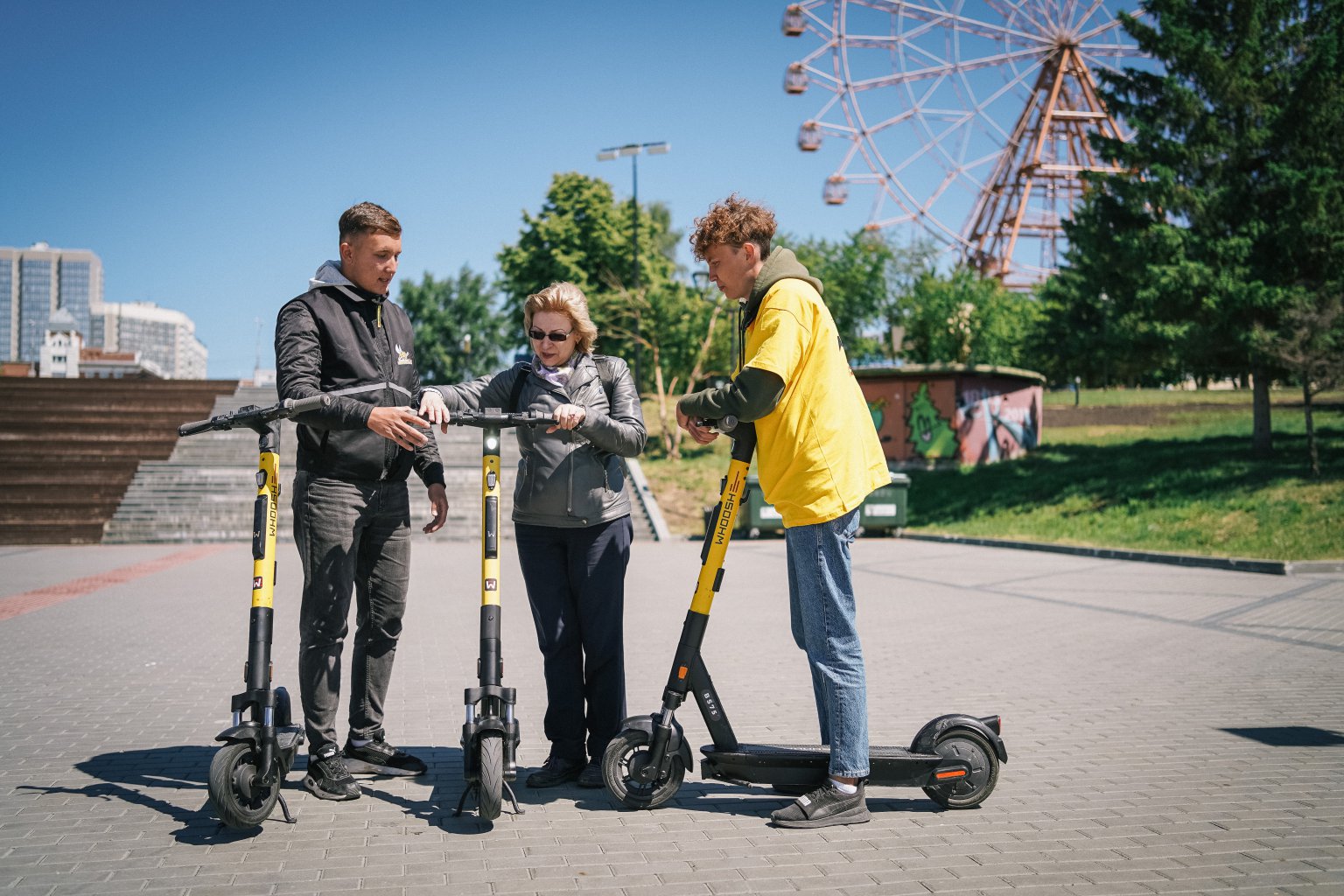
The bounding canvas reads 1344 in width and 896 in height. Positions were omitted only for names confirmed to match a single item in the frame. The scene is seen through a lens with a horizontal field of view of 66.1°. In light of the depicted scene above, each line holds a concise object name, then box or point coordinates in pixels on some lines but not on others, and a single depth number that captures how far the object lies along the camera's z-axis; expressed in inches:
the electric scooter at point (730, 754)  154.9
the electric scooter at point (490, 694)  144.0
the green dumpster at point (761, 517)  802.2
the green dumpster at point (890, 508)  798.5
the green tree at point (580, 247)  1660.9
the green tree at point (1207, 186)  812.0
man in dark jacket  159.2
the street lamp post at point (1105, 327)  887.1
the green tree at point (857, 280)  1683.1
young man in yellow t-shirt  147.5
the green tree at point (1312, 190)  768.3
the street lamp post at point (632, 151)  1221.7
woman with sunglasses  166.4
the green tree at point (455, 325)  2465.6
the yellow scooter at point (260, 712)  139.7
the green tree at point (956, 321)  1529.3
